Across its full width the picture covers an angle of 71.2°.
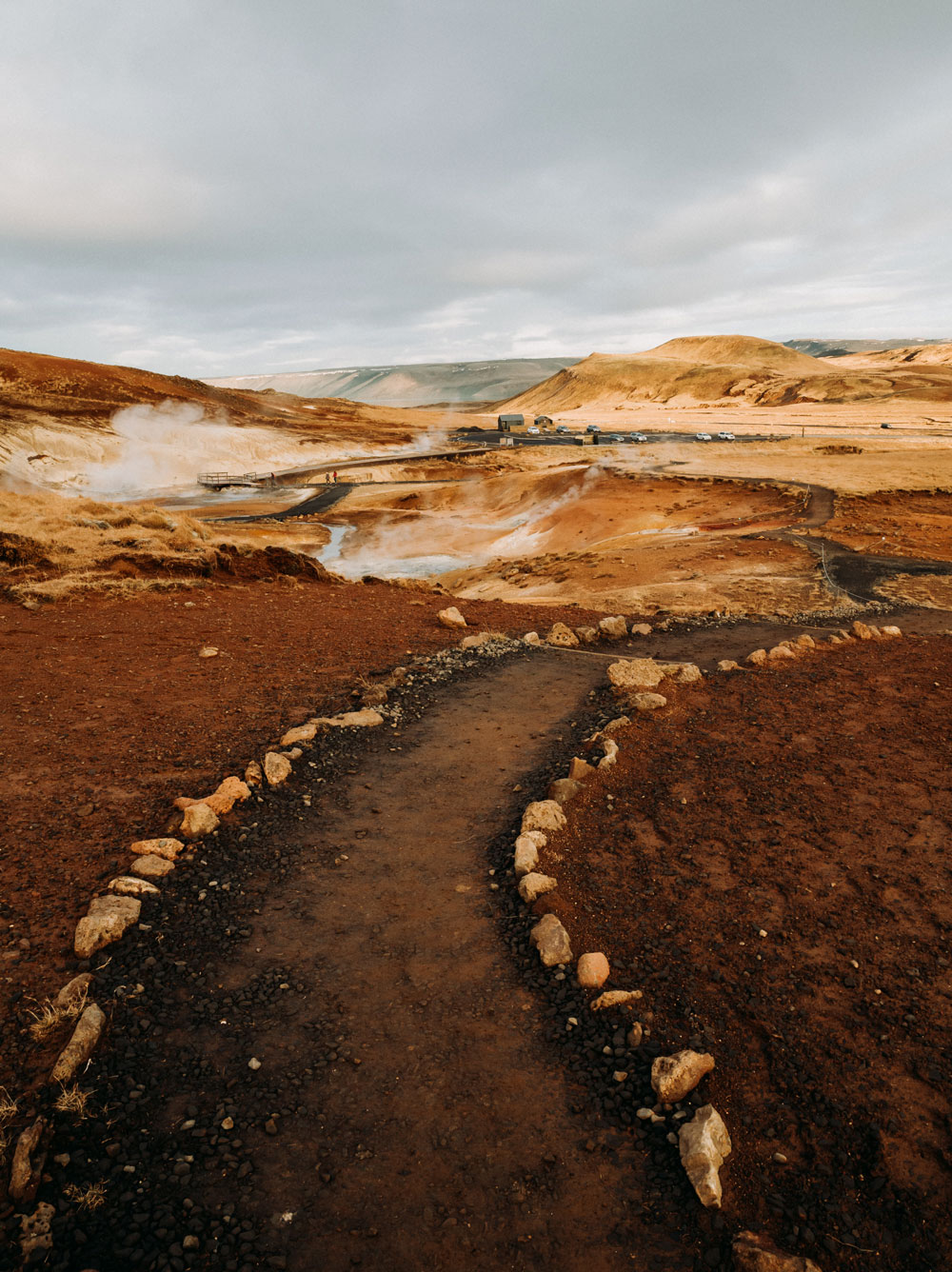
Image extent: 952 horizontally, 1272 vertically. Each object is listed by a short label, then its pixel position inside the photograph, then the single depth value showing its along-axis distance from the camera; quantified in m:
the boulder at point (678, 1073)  4.64
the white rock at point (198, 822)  7.41
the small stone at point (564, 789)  8.37
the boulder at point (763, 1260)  3.62
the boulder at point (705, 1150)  3.99
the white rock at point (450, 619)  15.77
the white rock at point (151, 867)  6.65
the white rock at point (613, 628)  15.54
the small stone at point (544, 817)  7.81
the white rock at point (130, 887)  6.36
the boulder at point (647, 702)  11.00
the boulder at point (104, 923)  5.71
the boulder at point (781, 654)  13.17
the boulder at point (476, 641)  14.35
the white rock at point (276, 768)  8.63
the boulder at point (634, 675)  12.01
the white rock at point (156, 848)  6.93
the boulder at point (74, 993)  5.11
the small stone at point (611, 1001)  5.41
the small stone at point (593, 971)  5.64
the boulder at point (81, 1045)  4.61
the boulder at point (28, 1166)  3.96
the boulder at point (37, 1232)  3.70
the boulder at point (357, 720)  10.27
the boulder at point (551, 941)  5.92
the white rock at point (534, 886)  6.70
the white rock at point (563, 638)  14.91
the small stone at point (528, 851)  7.10
